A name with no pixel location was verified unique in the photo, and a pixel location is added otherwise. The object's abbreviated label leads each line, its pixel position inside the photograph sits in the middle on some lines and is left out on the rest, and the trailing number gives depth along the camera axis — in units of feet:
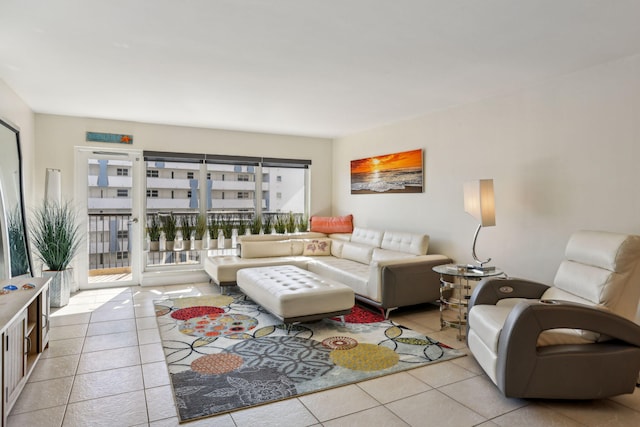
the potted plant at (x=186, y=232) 20.38
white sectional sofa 14.17
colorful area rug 8.73
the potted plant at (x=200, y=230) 20.61
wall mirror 11.37
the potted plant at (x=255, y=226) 22.15
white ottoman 12.25
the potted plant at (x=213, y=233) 21.02
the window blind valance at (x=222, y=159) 20.01
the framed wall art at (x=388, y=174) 17.70
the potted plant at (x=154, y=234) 19.79
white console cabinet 7.27
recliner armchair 7.95
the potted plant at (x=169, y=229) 20.08
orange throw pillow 21.75
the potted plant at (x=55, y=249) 15.51
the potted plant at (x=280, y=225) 22.62
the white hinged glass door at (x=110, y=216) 18.72
